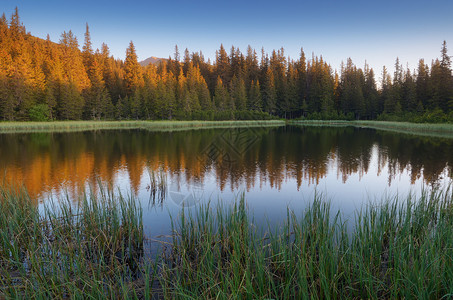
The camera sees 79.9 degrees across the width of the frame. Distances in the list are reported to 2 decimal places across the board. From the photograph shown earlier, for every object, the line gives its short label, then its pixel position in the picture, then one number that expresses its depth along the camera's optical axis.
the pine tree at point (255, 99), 69.88
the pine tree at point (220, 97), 67.12
